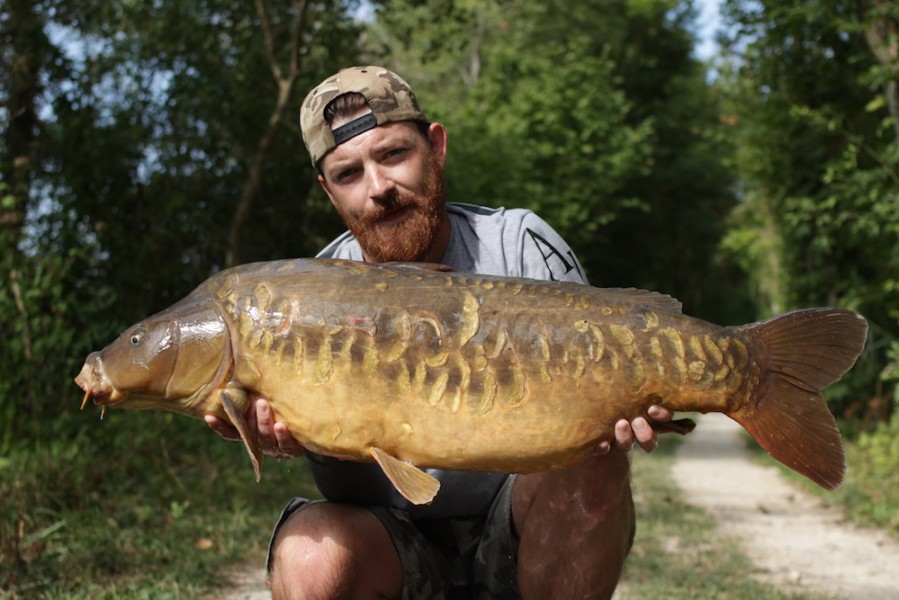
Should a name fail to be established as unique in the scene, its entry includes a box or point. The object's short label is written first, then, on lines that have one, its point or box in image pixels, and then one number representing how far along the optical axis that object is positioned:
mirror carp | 2.27
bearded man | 2.55
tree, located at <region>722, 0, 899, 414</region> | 8.13
